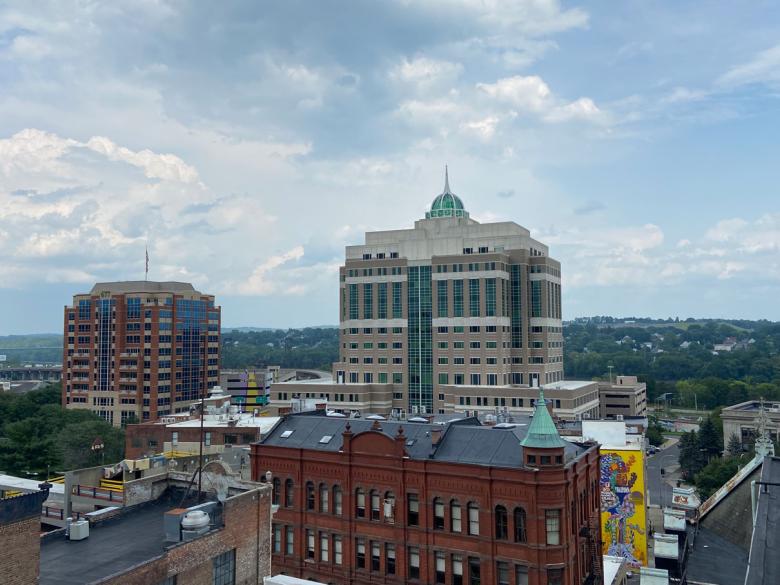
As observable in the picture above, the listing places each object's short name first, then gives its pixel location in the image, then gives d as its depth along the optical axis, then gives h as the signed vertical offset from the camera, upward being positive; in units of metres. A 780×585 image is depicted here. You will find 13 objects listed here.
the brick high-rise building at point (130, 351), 163.12 -3.64
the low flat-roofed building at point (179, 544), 26.84 -9.45
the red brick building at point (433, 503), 44.03 -12.23
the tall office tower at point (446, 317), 139.38 +3.95
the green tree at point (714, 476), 102.62 -22.37
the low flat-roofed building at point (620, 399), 169.12 -16.65
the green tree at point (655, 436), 163.38 -24.98
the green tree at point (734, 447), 129.80 -22.28
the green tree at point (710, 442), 133.88 -21.74
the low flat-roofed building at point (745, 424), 133.48 -18.35
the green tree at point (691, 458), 128.38 -24.21
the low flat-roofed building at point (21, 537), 21.27 -6.48
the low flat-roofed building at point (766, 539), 28.25 -10.52
